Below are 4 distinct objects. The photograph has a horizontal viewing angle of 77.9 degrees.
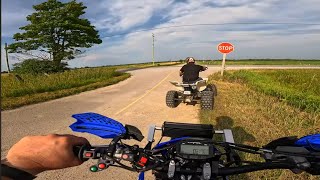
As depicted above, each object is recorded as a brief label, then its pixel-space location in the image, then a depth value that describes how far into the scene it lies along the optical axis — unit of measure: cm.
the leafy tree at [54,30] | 2442
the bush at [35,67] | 2108
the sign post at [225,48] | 1307
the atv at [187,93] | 704
